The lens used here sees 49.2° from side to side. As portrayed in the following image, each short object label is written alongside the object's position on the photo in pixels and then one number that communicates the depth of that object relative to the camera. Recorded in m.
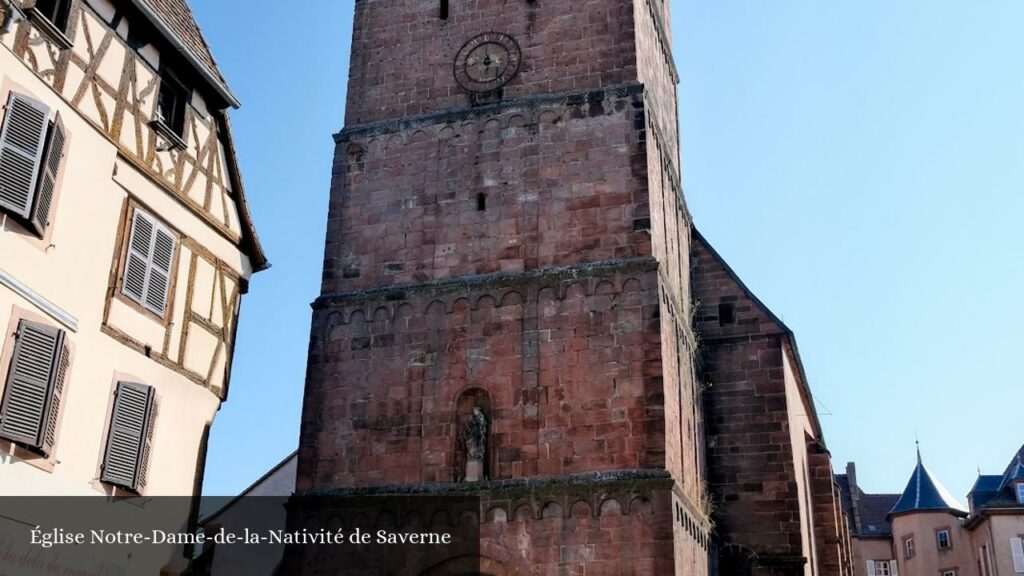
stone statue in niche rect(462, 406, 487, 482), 17.09
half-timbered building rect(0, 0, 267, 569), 10.96
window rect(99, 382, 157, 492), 12.06
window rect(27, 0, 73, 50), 11.48
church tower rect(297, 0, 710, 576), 16.55
